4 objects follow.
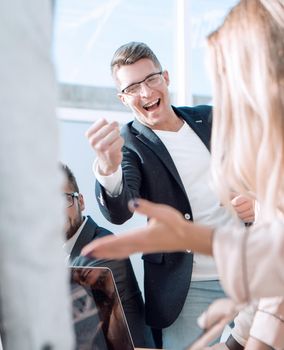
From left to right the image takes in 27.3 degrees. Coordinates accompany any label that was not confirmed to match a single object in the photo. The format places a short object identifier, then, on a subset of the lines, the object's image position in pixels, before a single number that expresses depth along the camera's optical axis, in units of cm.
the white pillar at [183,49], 219
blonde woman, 51
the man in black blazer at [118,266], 146
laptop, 91
